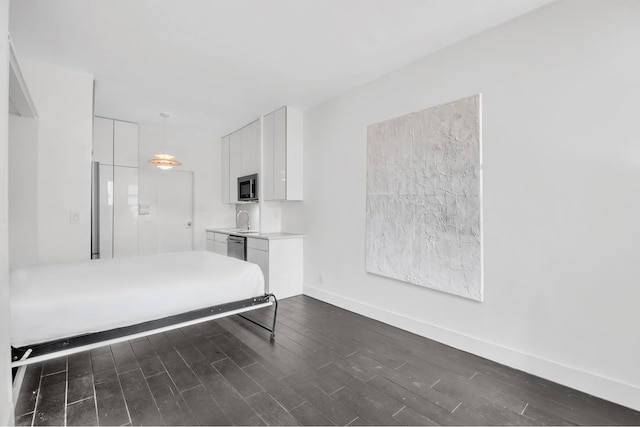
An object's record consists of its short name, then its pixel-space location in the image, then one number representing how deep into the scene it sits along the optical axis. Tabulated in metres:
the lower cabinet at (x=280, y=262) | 4.01
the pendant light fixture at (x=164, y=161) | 3.90
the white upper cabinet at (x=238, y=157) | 4.89
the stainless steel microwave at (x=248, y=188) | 4.86
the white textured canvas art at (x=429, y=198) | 2.52
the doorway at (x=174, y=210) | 5.24
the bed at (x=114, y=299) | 1.74
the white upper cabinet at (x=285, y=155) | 4.26
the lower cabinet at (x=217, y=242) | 5.02
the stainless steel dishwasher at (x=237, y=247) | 4.47
